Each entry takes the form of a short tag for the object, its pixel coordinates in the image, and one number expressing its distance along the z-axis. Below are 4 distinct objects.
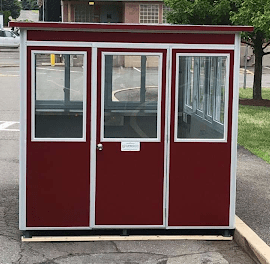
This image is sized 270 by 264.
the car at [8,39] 60.01
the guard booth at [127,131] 7.21
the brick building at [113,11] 48.94
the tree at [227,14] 20.83
